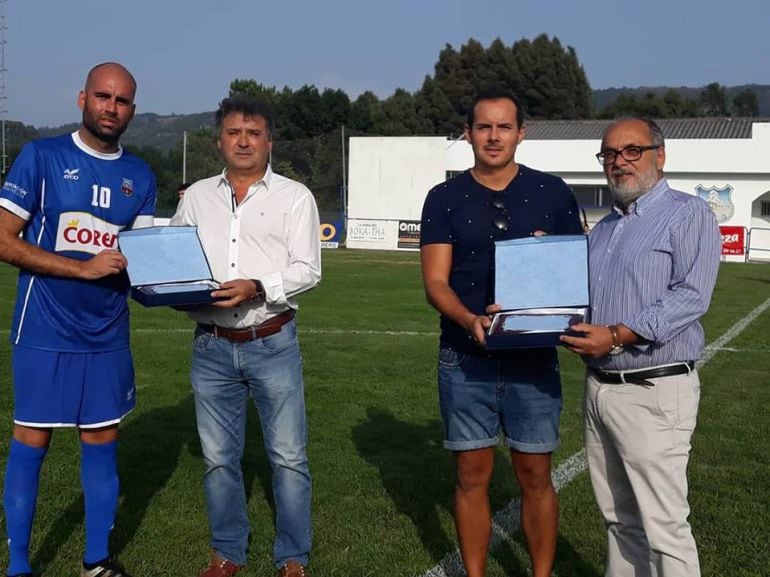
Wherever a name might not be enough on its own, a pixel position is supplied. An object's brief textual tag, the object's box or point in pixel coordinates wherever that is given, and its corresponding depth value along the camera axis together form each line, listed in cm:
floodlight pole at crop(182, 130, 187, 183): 4079
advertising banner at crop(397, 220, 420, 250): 3697
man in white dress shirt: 403
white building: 3884
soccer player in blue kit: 381
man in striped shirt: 331
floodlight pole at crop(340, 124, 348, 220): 4491
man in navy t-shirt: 367
